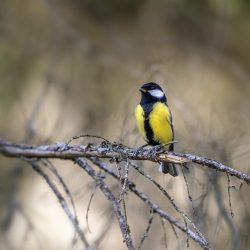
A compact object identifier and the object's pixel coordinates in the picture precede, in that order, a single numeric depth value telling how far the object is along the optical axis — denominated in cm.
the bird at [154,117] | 792
